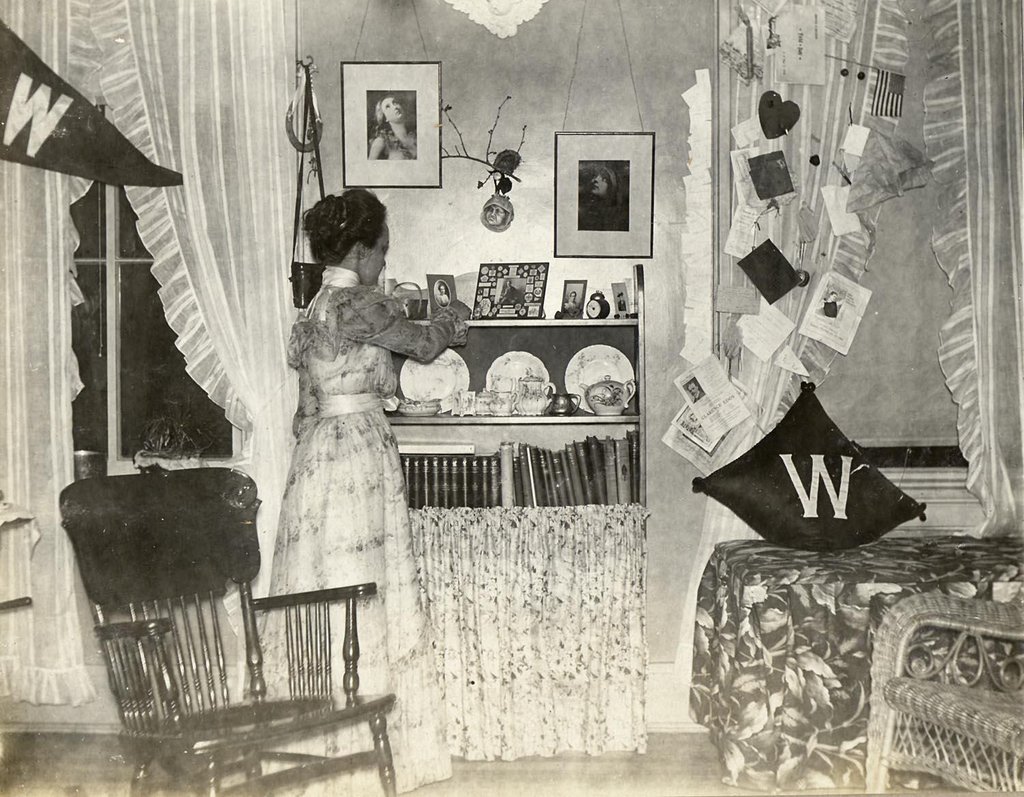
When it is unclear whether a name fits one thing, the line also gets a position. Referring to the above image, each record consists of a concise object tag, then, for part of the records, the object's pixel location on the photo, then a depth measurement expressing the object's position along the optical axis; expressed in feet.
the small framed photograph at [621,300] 10.53
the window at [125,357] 10.44
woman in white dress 8.95
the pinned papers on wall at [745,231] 10.60
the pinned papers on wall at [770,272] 10.60
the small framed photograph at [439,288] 10.37
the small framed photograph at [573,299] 10.48
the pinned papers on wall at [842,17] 10.34
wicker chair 8.09
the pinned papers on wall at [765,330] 10.64
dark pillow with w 10.18
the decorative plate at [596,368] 10.71
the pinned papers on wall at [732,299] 10.60
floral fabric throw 9.02
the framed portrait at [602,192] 10.39
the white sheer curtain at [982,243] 10.22
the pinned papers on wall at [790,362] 10.64
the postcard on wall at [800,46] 10.36
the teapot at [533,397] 10.32
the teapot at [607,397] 10.40
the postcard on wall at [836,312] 10.59
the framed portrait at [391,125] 10.24
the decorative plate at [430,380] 10.59
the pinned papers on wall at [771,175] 10.54
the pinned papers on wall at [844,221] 10.57
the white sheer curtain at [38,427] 10.15
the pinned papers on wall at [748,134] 10.53
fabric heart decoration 10.48
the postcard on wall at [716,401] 10.65
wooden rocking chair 7.24
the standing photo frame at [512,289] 10.39
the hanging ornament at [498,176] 10.36
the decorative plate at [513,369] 10.66
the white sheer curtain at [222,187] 10.14
